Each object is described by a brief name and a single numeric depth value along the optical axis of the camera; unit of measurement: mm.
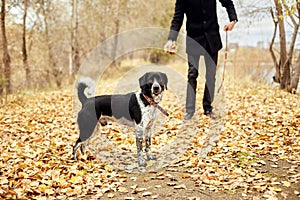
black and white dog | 3982
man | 5422
